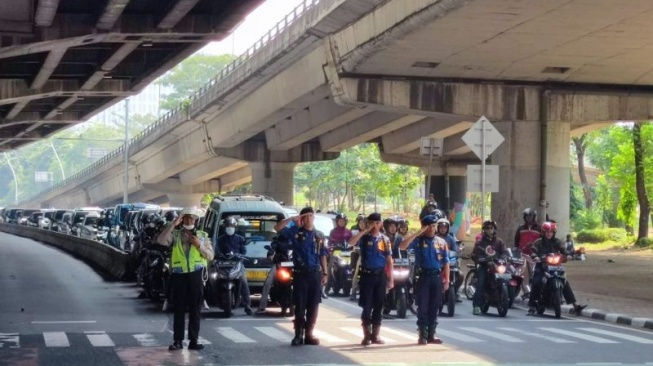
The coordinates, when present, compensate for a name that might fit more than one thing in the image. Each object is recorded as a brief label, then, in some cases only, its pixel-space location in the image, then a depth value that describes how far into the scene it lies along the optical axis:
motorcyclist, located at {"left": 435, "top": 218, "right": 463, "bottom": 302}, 18.98
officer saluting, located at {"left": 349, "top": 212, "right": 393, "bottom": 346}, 15.70
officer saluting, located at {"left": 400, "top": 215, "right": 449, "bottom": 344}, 15.88
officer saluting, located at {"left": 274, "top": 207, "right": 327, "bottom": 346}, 15.45
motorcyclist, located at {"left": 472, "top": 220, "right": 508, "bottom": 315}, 21.22
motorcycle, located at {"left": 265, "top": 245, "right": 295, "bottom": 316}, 18.67
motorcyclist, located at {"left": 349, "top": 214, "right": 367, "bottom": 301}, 23.48
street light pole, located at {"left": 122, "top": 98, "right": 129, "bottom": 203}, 78.50
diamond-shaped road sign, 26.02
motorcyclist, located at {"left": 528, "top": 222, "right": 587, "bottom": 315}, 21.19
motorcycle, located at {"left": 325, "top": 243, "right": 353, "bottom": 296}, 25.48
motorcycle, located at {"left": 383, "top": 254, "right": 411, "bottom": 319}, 20.17
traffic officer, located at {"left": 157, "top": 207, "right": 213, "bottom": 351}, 14.73
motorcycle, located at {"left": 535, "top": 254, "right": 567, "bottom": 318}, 21.09
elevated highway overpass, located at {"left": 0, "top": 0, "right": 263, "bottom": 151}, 28.78
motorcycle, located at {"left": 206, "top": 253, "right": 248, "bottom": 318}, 19.70
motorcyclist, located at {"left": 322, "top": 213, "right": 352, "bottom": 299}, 25.92
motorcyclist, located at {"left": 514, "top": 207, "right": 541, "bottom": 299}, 22.75
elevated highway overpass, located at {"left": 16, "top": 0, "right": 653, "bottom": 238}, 27.88
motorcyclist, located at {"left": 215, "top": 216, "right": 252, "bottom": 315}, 19.95
